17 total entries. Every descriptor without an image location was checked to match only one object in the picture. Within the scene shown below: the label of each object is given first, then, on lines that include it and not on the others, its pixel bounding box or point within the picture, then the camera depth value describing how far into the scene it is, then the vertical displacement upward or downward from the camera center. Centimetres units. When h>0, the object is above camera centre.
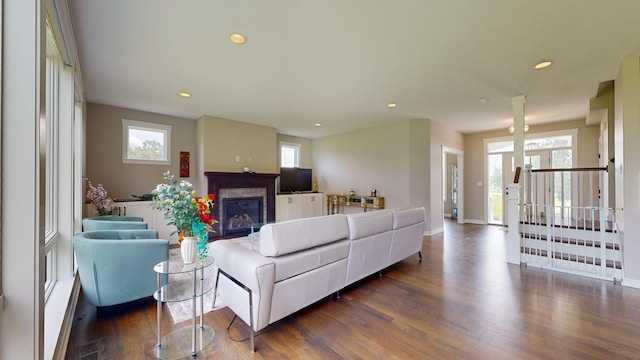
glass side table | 179 -120
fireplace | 525 -42
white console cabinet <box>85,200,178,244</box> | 419 -51
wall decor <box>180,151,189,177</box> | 540 +40
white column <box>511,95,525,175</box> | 389 +79
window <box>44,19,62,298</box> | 234 +21
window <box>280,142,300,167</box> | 748 +81
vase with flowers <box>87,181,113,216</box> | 390 -27
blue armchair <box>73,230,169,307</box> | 215 -74
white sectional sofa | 186 -71
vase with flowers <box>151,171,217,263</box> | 189 -25
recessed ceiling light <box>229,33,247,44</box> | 241 +140
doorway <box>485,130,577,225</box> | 582 +48
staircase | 316 -88
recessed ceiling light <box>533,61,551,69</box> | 293 +135
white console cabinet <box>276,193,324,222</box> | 652 -66
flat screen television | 697 +4
